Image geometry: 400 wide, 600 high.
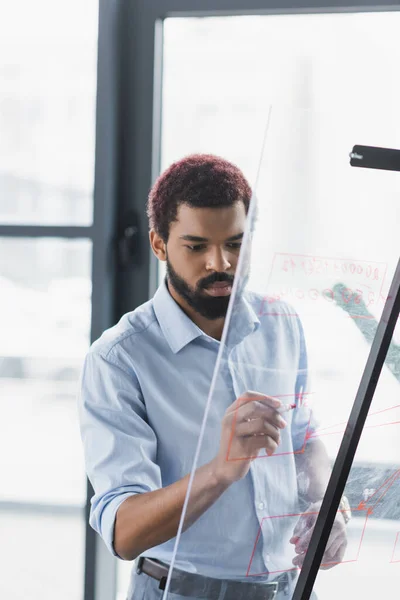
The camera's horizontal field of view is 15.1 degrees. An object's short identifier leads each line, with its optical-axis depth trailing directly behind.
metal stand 2.07
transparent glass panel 2.05
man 2.05
